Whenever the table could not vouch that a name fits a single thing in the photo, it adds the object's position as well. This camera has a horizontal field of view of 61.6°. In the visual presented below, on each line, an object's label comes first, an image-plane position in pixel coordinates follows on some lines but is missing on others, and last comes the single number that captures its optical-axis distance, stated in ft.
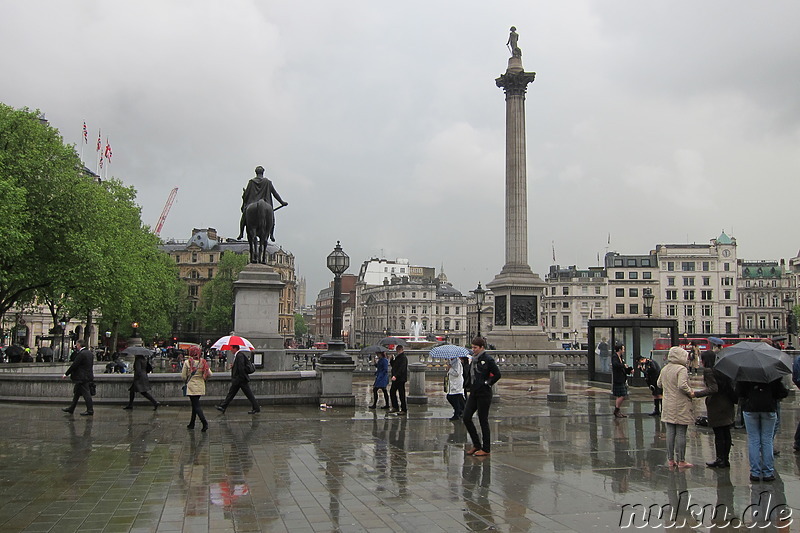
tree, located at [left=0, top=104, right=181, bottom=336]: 96.94
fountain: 189.10
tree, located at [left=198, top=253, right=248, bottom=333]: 299.38
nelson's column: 132.77
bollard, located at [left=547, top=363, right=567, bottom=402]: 70.25
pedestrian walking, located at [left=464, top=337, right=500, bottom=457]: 36.19
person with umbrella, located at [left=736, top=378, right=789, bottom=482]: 30.45
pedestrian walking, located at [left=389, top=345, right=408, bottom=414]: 57.57
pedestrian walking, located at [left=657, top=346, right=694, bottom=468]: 33.30
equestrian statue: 74.69
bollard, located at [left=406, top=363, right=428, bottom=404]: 67.21
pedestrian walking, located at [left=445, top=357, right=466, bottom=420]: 53.36
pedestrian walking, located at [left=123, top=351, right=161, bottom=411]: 56.49
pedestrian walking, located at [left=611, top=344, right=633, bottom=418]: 57.31
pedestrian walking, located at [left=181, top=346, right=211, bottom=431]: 44.80
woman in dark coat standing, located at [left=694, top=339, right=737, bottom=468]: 33.47
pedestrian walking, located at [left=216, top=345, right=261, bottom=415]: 53.47
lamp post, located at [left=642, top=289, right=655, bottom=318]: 120.51
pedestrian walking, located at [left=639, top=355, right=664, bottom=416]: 58.08
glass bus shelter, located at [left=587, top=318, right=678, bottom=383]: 87.51
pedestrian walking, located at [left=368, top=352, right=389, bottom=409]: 60.59
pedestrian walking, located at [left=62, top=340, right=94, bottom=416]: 53.98
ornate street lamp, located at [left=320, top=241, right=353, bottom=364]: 60.75
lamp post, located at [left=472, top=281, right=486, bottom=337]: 117.68
